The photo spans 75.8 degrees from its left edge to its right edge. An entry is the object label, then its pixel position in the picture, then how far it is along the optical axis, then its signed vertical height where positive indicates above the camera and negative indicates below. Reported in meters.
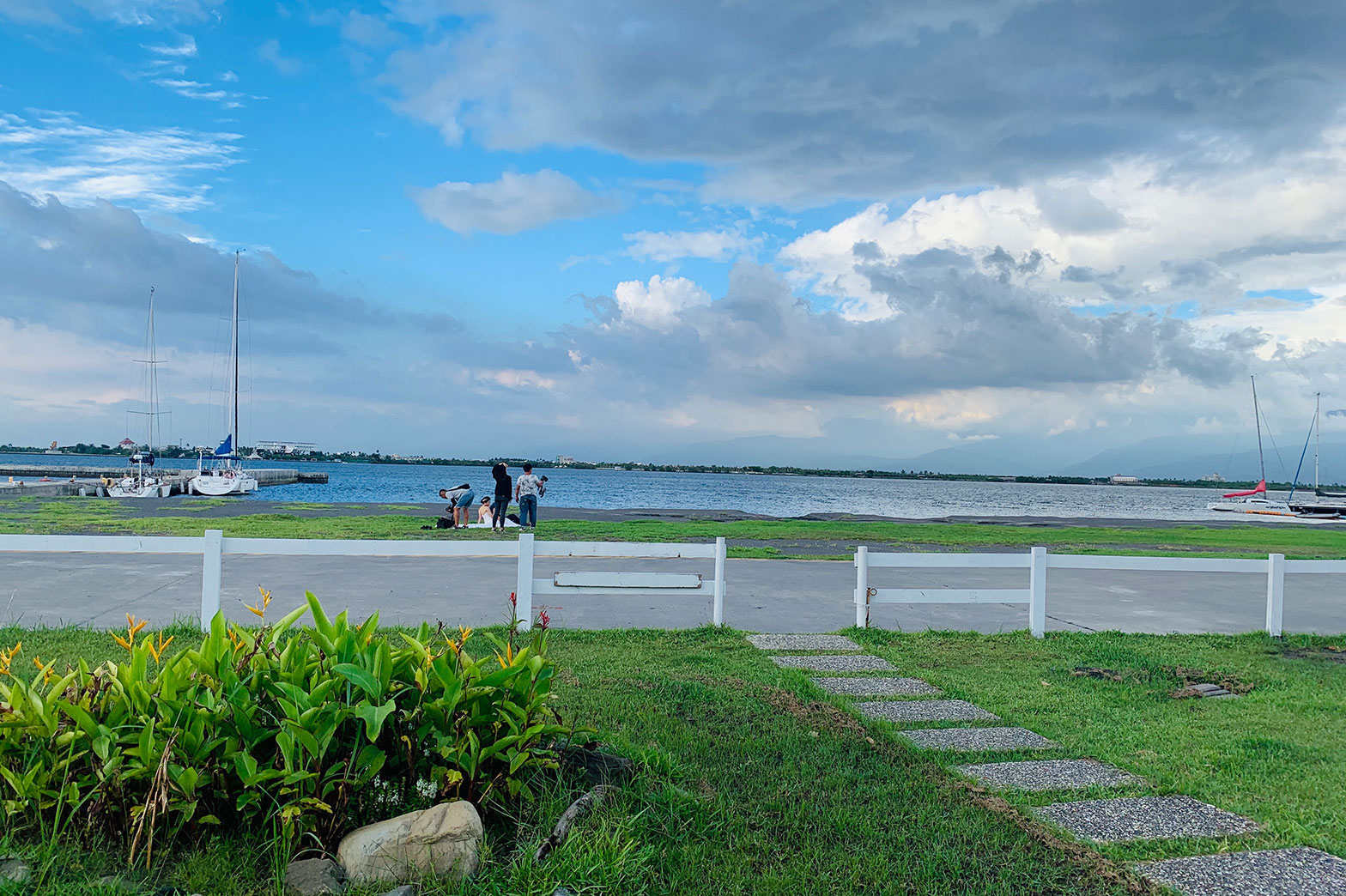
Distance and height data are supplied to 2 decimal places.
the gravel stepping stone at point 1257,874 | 3.74 -1.81
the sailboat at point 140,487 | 46.44 -2.05
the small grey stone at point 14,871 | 3.33 -1.65
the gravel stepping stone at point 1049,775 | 4.96 -1.82
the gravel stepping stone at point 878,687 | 7.00 -1.85
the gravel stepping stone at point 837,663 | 7.80 -1.84
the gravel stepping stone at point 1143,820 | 4.30 -1.82
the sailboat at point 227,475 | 48.50 -1.43
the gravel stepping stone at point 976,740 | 5.63 -1.83
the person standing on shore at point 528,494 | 21.42 -0.93
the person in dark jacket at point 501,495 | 21.06 -0.96
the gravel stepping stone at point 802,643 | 8.62 -1.83
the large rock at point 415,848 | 3.52 -1.62
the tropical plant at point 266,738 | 3.62 -1.25
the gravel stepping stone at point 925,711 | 6.32 -1.85
